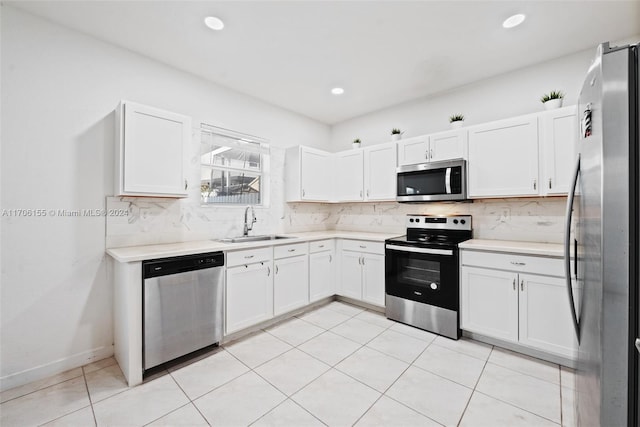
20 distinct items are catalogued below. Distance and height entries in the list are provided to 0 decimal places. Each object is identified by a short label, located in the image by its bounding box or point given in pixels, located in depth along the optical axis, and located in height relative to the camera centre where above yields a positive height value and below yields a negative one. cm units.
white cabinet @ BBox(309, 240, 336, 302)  346 -71
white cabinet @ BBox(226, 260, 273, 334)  263 -80
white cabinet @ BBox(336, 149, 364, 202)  396 +60
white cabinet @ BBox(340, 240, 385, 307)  334 -70
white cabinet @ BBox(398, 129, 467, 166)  302 +79
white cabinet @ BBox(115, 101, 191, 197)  228 +56
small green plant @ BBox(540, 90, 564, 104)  255 +111
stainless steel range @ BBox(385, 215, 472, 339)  273 -63
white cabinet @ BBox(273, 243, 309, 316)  305 -73
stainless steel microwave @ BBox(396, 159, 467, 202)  294 +38
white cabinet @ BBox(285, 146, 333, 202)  388 +59
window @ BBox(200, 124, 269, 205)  322 +62
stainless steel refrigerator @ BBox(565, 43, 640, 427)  80 -6
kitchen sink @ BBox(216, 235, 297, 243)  316 -28
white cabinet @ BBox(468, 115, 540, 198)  260 +57
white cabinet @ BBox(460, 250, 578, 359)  222 -75
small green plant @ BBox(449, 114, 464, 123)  311 +110
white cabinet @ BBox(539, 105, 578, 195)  241 +61
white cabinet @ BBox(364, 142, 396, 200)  360 +59
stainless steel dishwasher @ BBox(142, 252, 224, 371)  210 -73
